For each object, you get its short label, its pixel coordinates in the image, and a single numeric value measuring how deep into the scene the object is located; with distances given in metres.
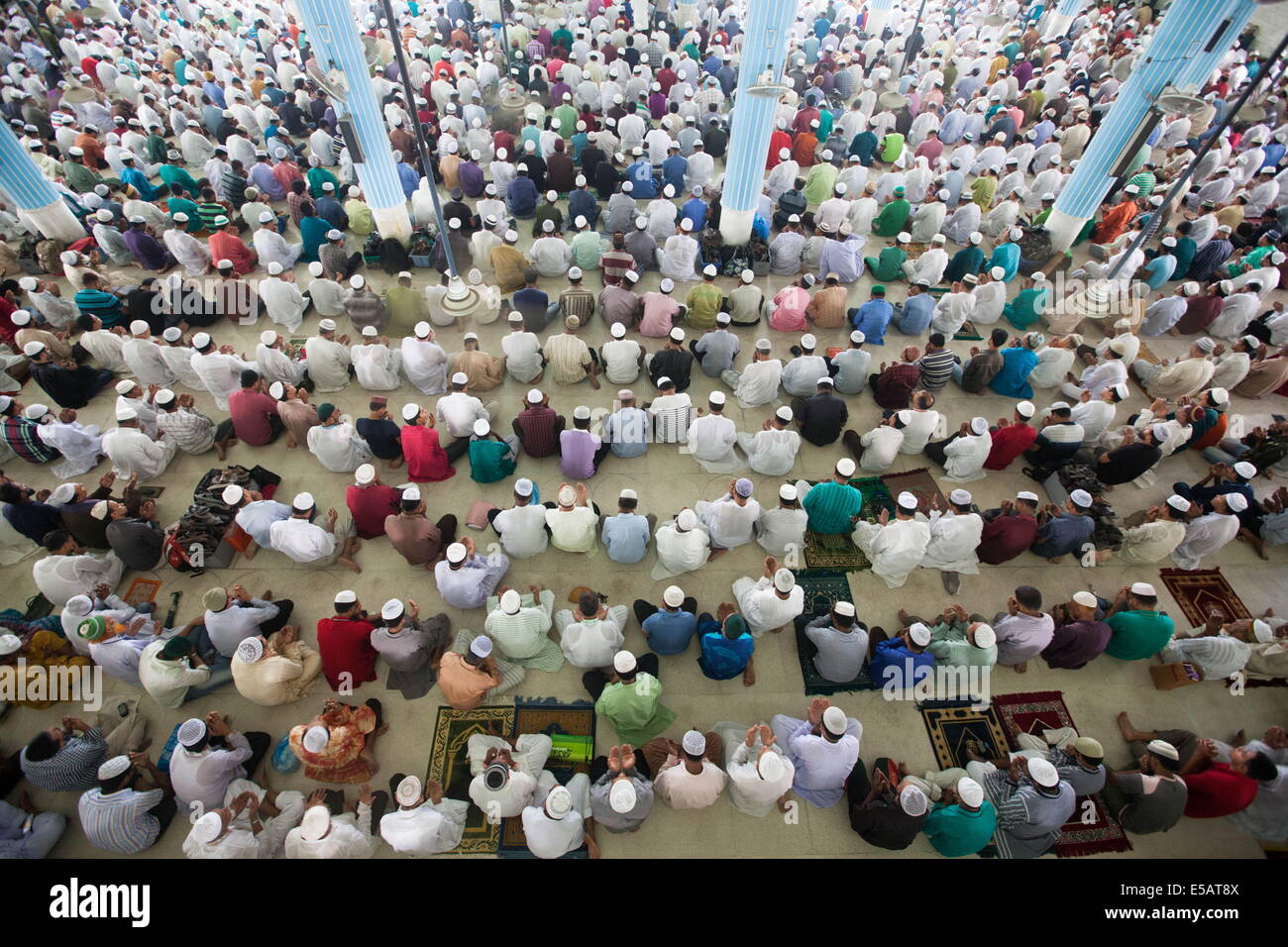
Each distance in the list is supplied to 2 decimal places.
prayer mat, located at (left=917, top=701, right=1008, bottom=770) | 4.66
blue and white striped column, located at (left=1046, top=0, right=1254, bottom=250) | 7.13
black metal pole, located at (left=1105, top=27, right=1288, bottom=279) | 5.89
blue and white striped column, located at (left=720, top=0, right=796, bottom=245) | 6.98
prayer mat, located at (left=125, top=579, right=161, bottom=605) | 5.31
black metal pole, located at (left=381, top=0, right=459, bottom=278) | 6.00
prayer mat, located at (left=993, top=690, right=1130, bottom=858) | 4.26
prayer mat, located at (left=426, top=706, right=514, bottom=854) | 4.22
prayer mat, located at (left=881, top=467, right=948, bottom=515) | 6.18
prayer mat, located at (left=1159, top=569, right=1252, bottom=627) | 5.55
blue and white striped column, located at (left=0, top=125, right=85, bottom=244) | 7.97
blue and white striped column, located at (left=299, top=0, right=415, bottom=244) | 6.86
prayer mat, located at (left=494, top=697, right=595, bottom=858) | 4.49
